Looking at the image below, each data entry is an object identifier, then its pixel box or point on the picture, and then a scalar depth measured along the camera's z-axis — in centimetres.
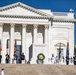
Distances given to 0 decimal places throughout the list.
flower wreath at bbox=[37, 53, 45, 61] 6556
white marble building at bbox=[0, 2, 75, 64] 8131
